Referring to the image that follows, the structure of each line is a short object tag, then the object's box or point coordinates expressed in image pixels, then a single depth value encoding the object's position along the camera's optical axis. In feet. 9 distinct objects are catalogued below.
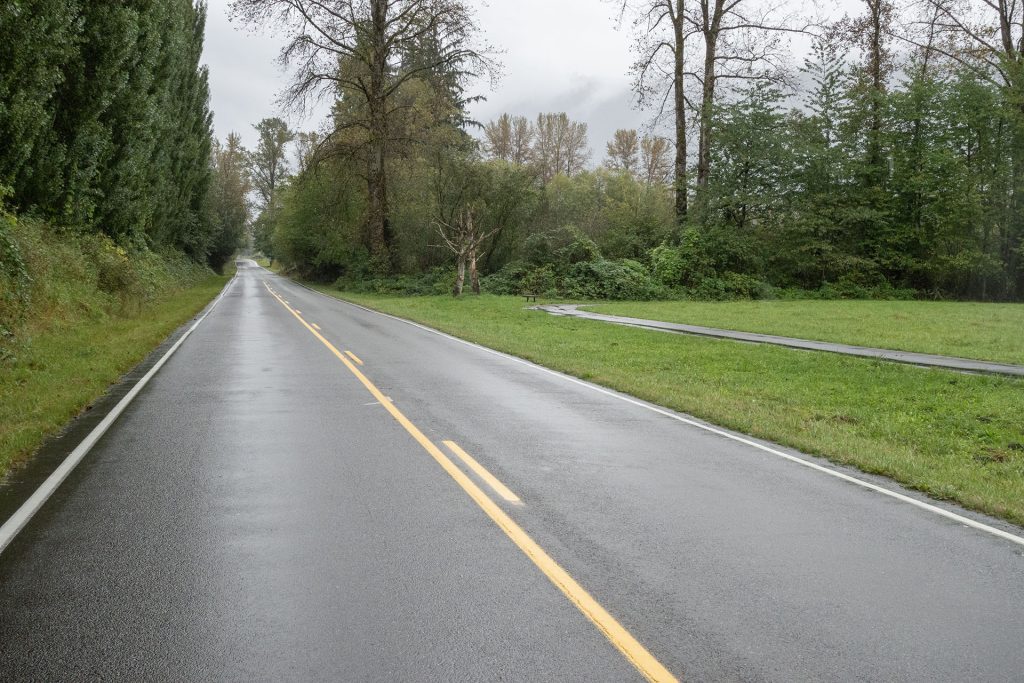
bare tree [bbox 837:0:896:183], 126.41
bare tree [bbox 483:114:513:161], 227.20
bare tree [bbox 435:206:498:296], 114.93
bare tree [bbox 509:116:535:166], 227.40
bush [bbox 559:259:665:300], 115.34
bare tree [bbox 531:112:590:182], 236.63
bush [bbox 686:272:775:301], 116.47
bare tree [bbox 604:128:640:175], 242.58
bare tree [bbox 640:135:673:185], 236.02
